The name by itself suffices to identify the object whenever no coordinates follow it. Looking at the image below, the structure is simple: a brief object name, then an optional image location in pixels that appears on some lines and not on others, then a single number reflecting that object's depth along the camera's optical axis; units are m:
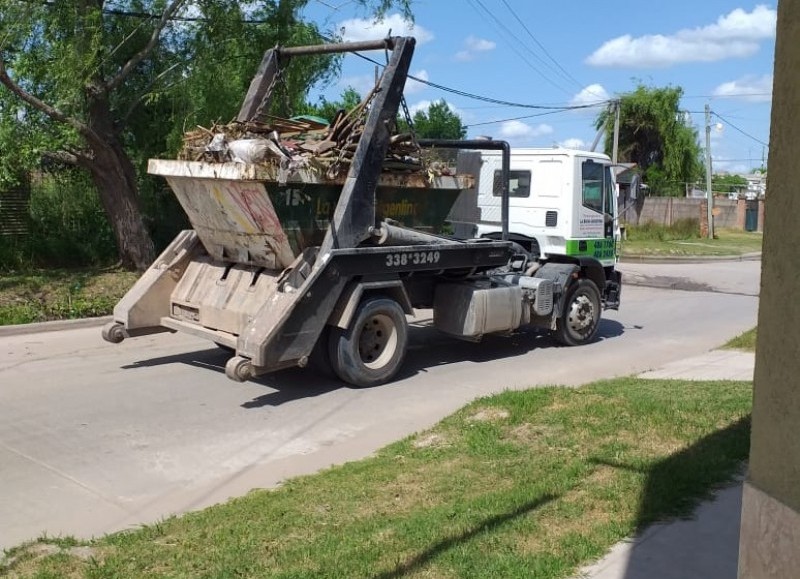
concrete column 2.84
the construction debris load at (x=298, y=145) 8.47
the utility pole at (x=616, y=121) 32.83
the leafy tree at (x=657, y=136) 47.88
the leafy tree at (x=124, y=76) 12.93
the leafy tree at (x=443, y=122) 50.62
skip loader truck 8.48
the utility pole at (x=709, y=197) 37.38
